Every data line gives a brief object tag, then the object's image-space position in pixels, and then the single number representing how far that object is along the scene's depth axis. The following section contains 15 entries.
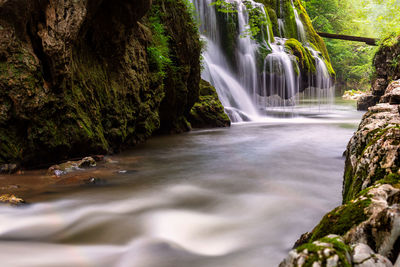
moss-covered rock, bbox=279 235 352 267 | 1.32
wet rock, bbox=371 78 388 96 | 15.62
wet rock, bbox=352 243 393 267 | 1.33
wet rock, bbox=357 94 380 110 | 16.94
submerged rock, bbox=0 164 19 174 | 4.07
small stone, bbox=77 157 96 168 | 4.73
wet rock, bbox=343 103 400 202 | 2.15
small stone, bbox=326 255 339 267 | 1.31
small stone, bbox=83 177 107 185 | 4.04
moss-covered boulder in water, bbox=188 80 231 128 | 10.57
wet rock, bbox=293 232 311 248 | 2.11
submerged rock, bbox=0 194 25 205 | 3.13
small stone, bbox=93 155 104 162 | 5.17
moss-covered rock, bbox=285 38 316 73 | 16.73
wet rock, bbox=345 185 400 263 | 1.45
